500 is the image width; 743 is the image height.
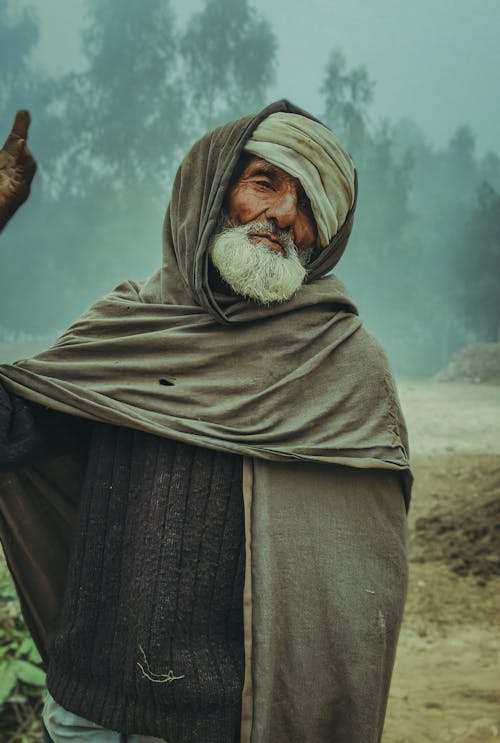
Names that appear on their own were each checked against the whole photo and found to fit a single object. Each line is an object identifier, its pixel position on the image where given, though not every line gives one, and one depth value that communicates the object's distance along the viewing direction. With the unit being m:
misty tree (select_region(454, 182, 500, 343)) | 22.09
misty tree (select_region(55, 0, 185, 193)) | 18.11
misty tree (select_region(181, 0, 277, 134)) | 21.52
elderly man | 1.72
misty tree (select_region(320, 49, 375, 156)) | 22.86
